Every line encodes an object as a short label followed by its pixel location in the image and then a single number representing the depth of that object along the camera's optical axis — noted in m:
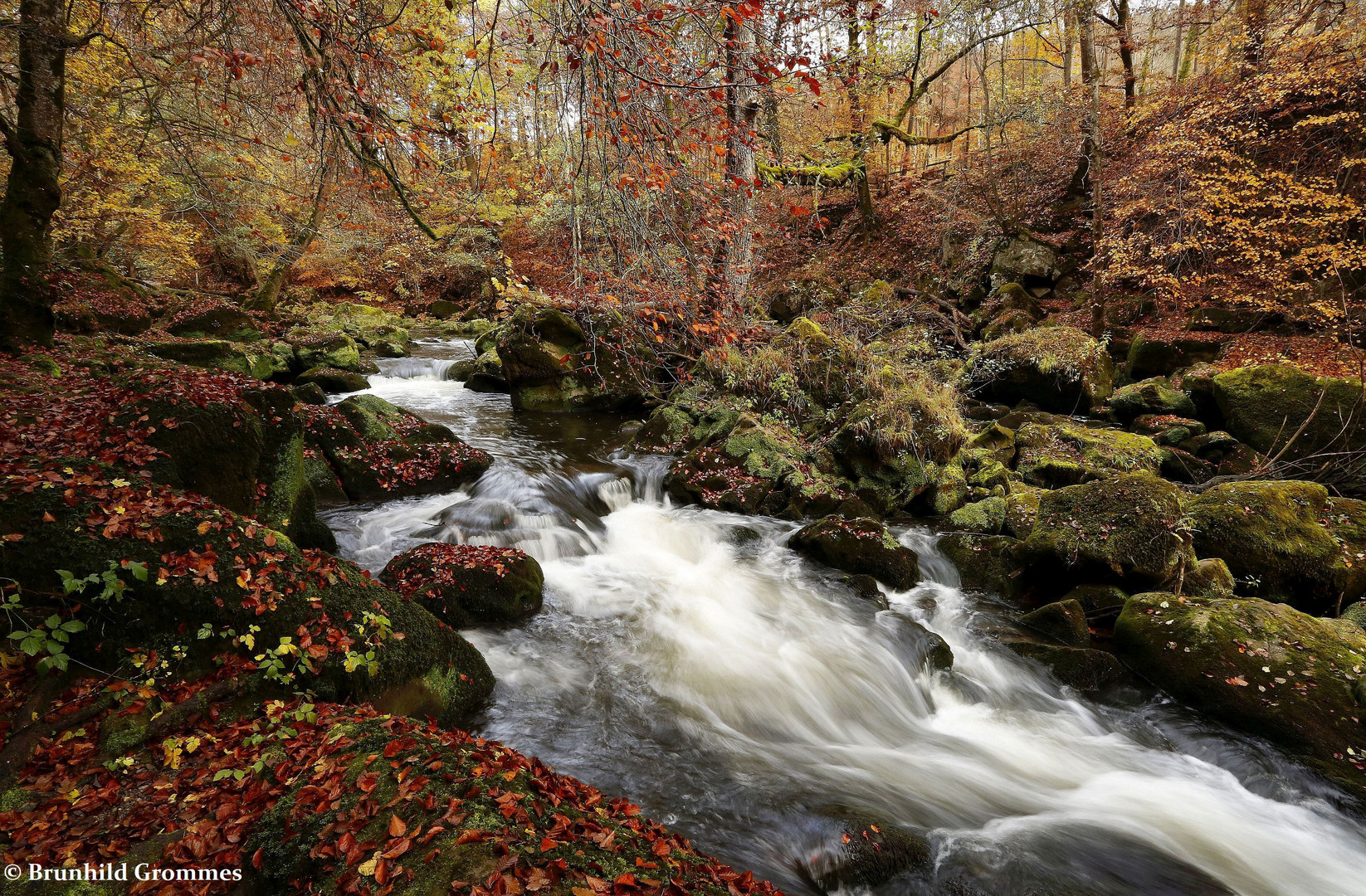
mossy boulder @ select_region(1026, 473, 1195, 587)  6.53
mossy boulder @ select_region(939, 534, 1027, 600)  7.55
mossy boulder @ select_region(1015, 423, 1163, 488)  9.09
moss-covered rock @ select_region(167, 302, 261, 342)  15.00
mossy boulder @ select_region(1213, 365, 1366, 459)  8.60
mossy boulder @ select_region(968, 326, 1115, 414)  12.06
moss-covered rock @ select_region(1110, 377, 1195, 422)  11.20
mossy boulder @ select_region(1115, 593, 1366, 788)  4.88
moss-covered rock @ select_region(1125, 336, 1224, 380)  12.53
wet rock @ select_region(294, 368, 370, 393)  14.39
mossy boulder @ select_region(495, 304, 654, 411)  13.88
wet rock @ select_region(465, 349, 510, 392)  15.95
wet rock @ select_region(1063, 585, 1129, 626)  6.60
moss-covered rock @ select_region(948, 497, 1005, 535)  8.41
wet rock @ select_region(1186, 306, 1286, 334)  12.72
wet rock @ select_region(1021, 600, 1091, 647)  6.55
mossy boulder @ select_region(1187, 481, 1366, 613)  6.47
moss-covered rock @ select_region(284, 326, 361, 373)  15.91
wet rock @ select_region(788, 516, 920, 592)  7.78
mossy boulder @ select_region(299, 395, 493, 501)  8.77
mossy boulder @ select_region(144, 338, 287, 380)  11.31
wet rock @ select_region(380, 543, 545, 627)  5.94
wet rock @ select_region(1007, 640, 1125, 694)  6.00
